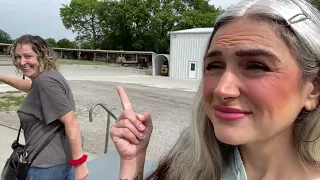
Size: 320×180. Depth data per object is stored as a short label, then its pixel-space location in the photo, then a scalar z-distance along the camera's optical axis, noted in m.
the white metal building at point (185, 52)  17.88
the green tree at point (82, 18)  43.60
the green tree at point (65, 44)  49.35
